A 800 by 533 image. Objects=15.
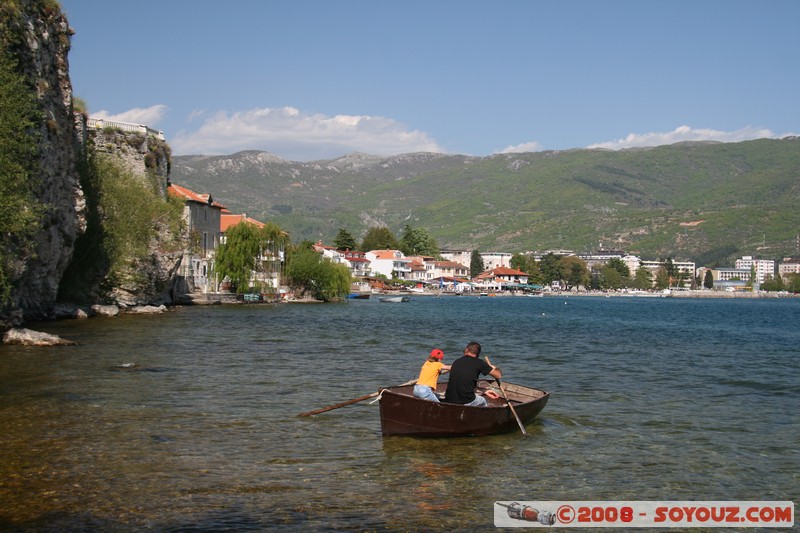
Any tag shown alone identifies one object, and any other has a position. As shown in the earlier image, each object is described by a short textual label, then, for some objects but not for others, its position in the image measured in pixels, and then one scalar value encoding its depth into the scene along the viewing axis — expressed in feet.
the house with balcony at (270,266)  277.23
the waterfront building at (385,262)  600.48
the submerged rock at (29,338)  105.81
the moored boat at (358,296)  399.63
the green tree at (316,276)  298.97
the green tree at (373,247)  653.87
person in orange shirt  55.67
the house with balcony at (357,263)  561.31
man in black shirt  55.16
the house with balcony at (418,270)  639.76
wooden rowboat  53.83
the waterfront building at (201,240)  267.18
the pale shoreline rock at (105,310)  171.22
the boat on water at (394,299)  384.68
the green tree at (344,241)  582.76
